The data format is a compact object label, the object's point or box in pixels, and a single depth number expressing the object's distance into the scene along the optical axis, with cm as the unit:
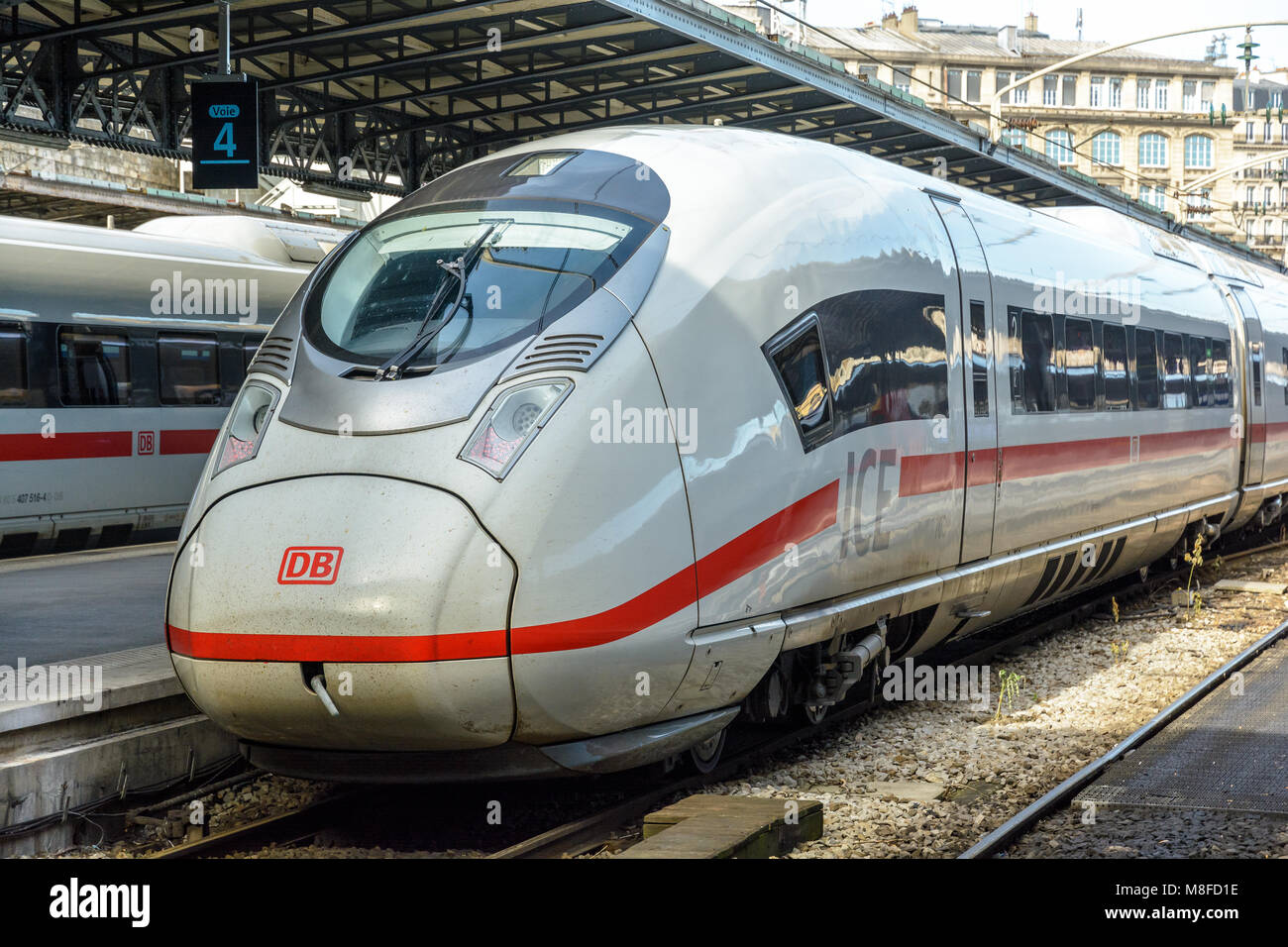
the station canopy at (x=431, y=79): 1461
